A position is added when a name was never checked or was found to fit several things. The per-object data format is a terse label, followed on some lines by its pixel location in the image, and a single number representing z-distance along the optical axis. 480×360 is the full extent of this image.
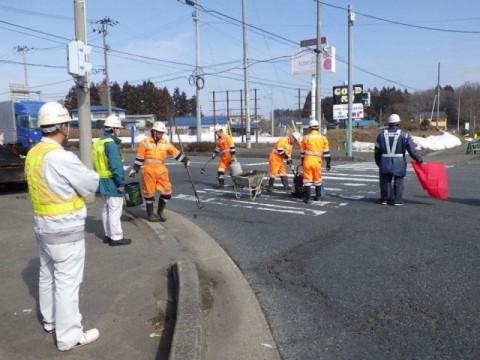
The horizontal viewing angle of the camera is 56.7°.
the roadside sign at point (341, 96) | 31.64
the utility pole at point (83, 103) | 9.35
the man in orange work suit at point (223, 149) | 12.52
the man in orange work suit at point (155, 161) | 7.97
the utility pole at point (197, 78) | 36.28
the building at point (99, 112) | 86.62
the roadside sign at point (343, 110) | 31.20
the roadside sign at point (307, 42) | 40.06
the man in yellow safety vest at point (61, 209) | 3.46
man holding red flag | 9.48
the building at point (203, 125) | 84.99
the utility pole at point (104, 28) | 48.63
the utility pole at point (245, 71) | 34.91
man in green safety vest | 6.64
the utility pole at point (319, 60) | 26.02
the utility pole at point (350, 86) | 24.81
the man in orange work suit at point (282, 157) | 11.61
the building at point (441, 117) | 94.72
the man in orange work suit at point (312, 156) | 10.02
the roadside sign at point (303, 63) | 42.35
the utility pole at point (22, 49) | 64.81
